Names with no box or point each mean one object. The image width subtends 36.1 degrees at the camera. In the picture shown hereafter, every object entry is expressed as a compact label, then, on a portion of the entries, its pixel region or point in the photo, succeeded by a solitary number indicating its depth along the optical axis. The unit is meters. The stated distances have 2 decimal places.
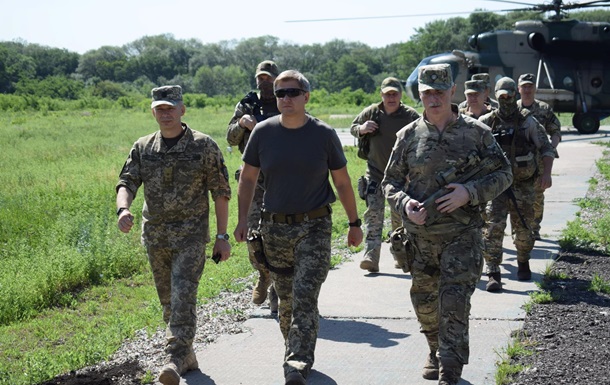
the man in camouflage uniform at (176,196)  6.28
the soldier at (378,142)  9.56
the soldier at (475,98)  9.84
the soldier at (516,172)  9.01
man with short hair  5.90
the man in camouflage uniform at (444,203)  5.63
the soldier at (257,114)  8.27
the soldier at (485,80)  10.05
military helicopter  29.28
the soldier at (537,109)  10.45
